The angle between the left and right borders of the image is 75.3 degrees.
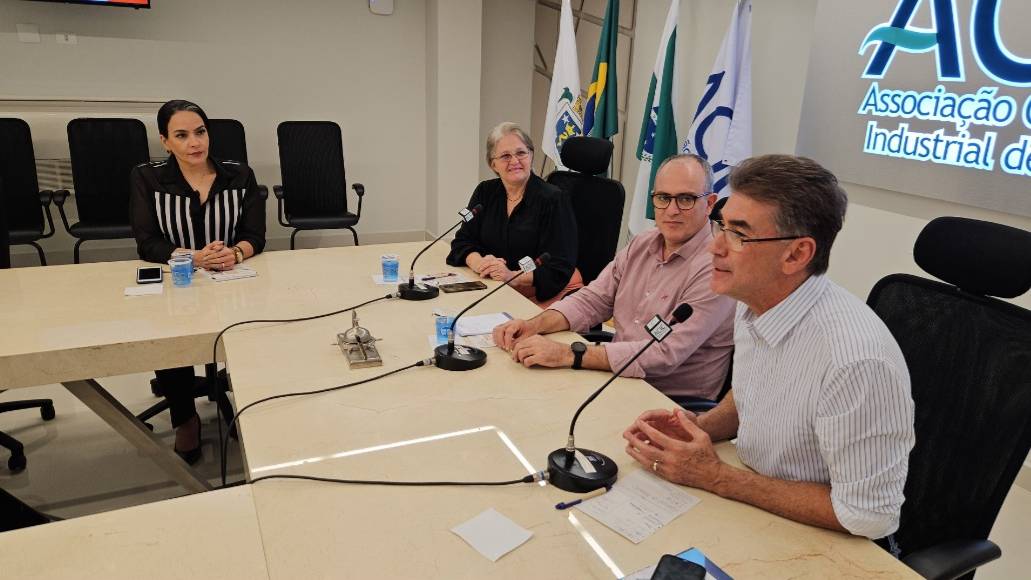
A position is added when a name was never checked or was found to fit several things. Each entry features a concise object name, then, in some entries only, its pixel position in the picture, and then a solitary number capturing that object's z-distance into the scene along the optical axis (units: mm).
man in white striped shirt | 1110
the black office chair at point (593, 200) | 2977
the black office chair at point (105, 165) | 4312
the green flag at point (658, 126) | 3852
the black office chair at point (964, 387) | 1293
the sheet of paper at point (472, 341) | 1932
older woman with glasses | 2811
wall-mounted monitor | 4440
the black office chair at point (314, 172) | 4777
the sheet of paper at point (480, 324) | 2035
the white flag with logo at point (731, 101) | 3438
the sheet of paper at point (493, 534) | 1079
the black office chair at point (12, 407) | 2545
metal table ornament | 1766
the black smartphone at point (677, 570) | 921
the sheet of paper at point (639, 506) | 1146
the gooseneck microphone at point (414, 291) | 2324
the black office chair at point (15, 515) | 1508
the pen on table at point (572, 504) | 1197
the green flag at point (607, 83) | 4246
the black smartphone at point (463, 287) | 2465
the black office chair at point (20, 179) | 4141
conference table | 1069
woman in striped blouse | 2662
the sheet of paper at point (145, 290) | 2281
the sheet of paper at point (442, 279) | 2547
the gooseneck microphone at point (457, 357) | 1753
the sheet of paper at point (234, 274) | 2482
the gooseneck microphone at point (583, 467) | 1238
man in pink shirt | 1802
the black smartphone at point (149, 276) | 2381
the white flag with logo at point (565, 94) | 4560
